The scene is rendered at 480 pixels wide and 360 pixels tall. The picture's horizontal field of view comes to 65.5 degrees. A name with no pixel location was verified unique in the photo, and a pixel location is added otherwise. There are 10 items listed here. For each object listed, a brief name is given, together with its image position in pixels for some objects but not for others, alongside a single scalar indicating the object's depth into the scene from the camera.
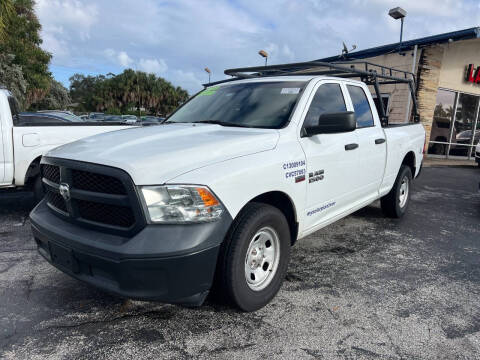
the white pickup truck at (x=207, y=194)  2.24
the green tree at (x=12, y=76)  20.80
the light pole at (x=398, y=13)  12.28
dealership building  13.15
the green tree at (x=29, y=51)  22.88
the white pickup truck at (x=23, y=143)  4.97
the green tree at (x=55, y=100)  35.41
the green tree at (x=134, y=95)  55.75
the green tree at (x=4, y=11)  11.98
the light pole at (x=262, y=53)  12.71
